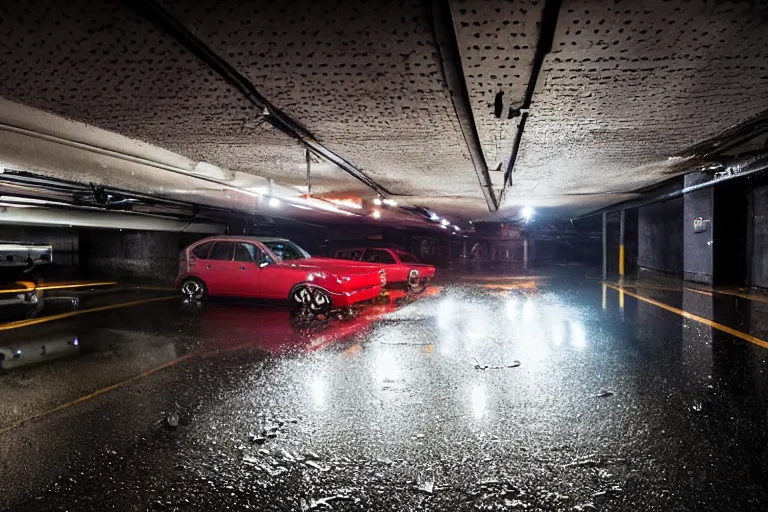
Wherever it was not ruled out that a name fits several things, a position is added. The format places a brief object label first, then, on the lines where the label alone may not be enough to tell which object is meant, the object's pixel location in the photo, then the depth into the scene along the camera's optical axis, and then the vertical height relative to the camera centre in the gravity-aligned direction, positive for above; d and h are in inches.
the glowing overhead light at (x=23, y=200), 364.8 +47.2
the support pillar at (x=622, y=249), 675.2 -4.7
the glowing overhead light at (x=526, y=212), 657.7 +61.9
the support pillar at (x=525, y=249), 1368.1 -7.3
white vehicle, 357.1 -16.0
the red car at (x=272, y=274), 361.1 -22.3
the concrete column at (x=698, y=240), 446.9 +6.7
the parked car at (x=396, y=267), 542.3 -24.4
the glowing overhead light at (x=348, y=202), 477.7 +55.5
